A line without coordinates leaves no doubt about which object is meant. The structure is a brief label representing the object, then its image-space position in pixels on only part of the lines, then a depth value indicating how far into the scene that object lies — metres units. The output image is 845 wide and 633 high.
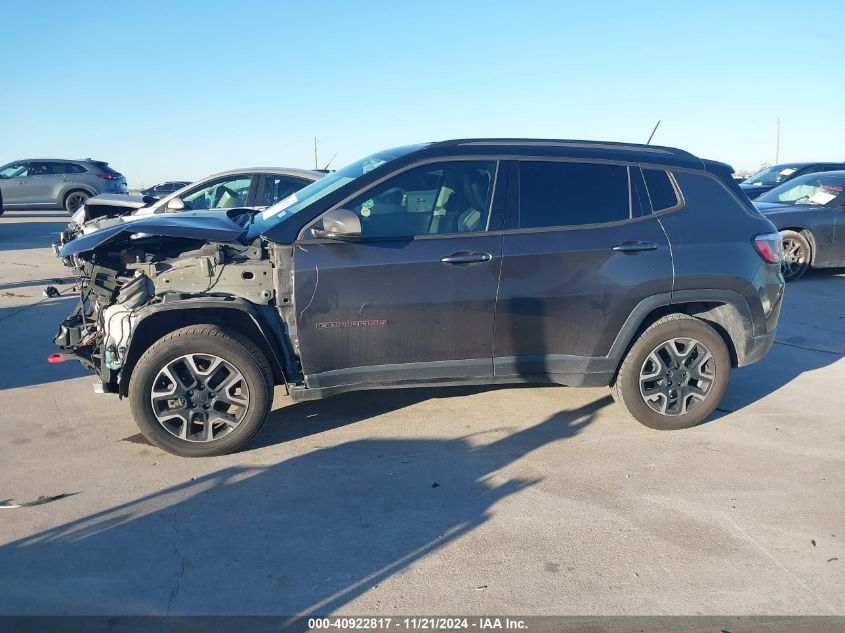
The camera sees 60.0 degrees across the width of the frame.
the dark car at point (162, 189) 20.07
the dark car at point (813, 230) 10.74
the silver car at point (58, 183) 22.00
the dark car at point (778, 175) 15.66
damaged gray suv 4.66
